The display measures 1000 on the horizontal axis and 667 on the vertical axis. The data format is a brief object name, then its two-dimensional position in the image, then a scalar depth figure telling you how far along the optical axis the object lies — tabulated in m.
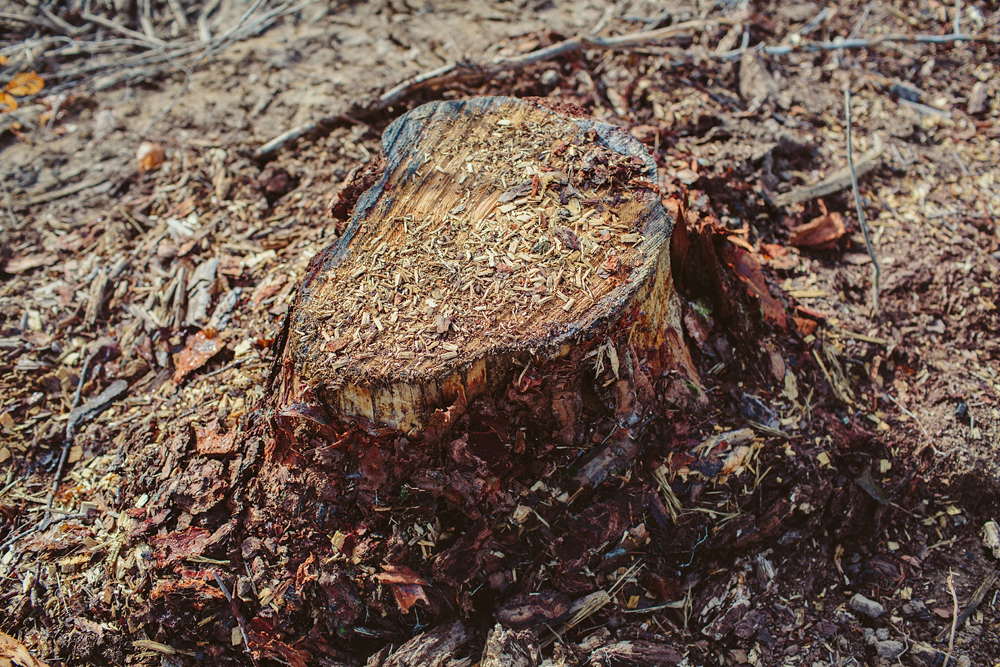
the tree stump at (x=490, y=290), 1.86
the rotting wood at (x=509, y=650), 1.96
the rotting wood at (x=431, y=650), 2.01
